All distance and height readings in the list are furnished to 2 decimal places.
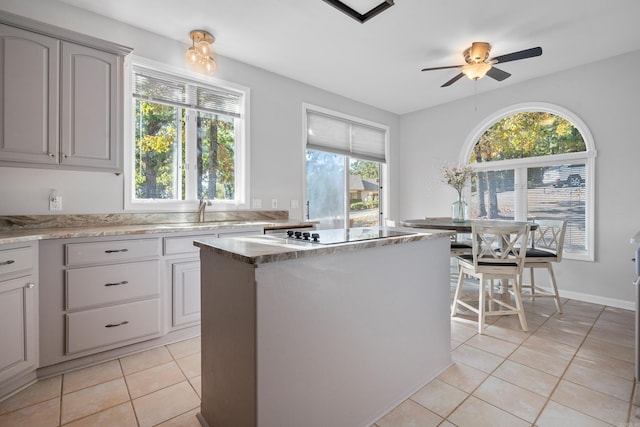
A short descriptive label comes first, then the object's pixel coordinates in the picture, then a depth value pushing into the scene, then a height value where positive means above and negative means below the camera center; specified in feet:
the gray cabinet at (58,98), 6.50 +2.56
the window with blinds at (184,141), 9.14 +2.26
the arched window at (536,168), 11.52 +1.77
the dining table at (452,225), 9.24 -0.42
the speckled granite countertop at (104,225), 6.45 -0.39
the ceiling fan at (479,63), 9.62 +4.67
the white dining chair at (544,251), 9.75 -1.30
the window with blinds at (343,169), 13.56 +2.04
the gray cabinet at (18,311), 5.53 -1.88
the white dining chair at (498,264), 8.34 -1.49
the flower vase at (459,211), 11.10 +0.01
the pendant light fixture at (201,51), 9.09 +4.80
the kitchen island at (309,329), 3.81 -1.73
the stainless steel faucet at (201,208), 9.84 +0.07
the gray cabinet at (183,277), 7.91 -1.73
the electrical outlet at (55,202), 7.63 +0.21
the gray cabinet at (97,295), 6.40 -1.90
